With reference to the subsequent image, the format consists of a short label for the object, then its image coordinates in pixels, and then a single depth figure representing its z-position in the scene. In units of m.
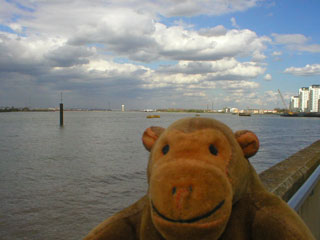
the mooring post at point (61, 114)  55.44
